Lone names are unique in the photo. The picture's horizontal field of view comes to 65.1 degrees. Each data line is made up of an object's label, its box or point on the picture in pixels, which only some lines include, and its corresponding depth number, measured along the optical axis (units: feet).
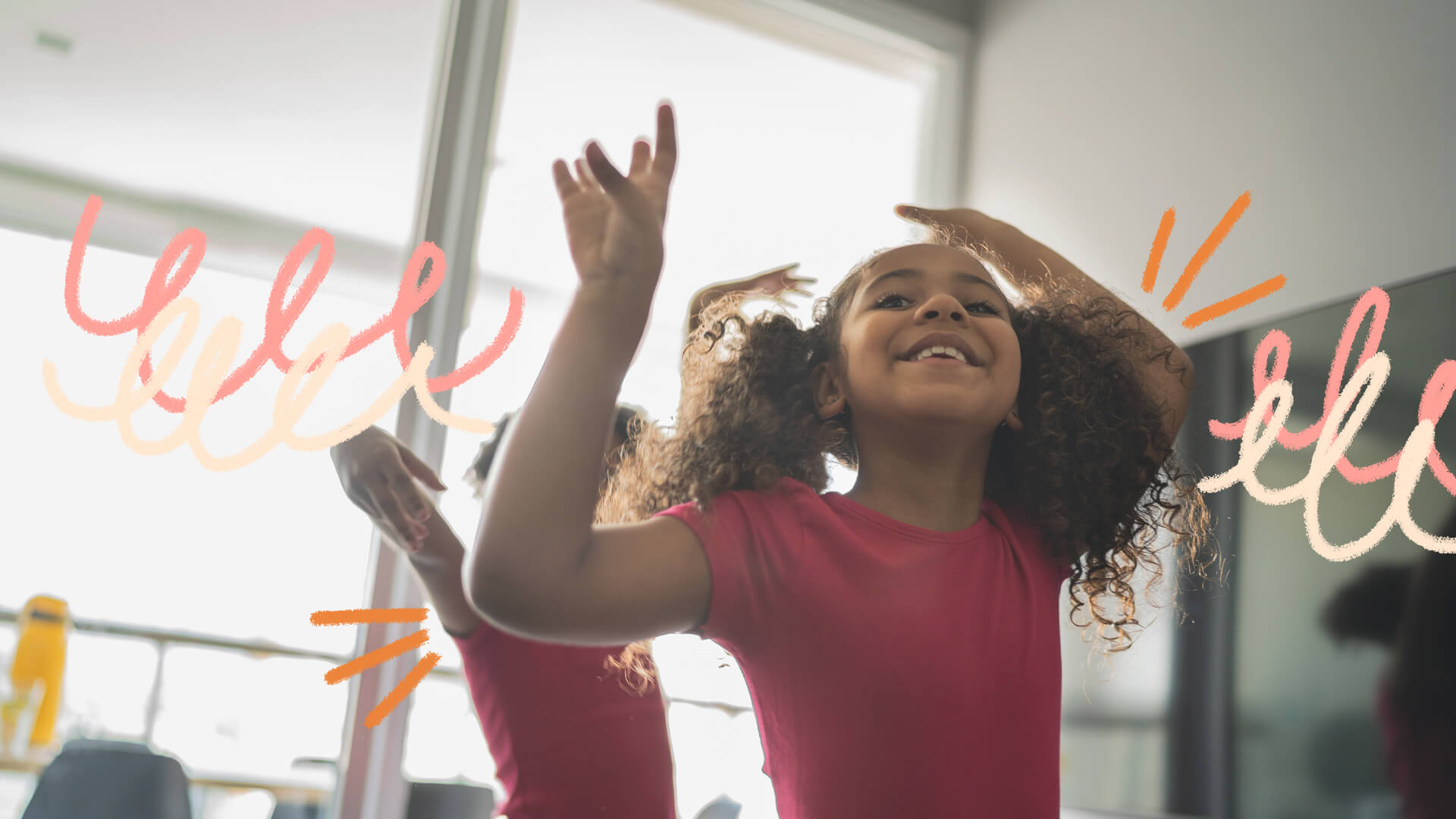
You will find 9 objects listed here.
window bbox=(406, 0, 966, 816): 7.82
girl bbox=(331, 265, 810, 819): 4.08
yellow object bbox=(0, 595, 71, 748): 6.38
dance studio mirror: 4.68
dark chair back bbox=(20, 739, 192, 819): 5.98
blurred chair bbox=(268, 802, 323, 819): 6.84
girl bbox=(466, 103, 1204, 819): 1.94
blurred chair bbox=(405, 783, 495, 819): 6.67
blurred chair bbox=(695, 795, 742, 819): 7.41
